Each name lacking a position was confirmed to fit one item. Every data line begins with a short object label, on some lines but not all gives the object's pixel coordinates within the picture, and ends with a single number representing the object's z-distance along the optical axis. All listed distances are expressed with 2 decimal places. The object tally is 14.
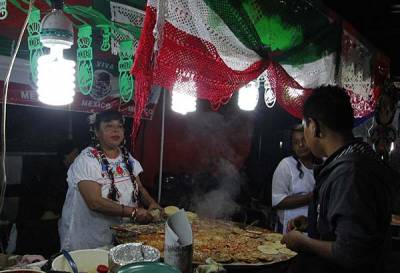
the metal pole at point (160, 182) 7.04
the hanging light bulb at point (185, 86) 2.73
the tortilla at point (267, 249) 3.33
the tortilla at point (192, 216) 4.41
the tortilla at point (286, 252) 3.29
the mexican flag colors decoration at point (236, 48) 2.22
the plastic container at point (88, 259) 2.26
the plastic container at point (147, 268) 1.67
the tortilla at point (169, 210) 4.22
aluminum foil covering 1.99
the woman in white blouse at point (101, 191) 3.62
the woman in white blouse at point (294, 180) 4.75
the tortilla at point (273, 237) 3.78
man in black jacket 2.11
